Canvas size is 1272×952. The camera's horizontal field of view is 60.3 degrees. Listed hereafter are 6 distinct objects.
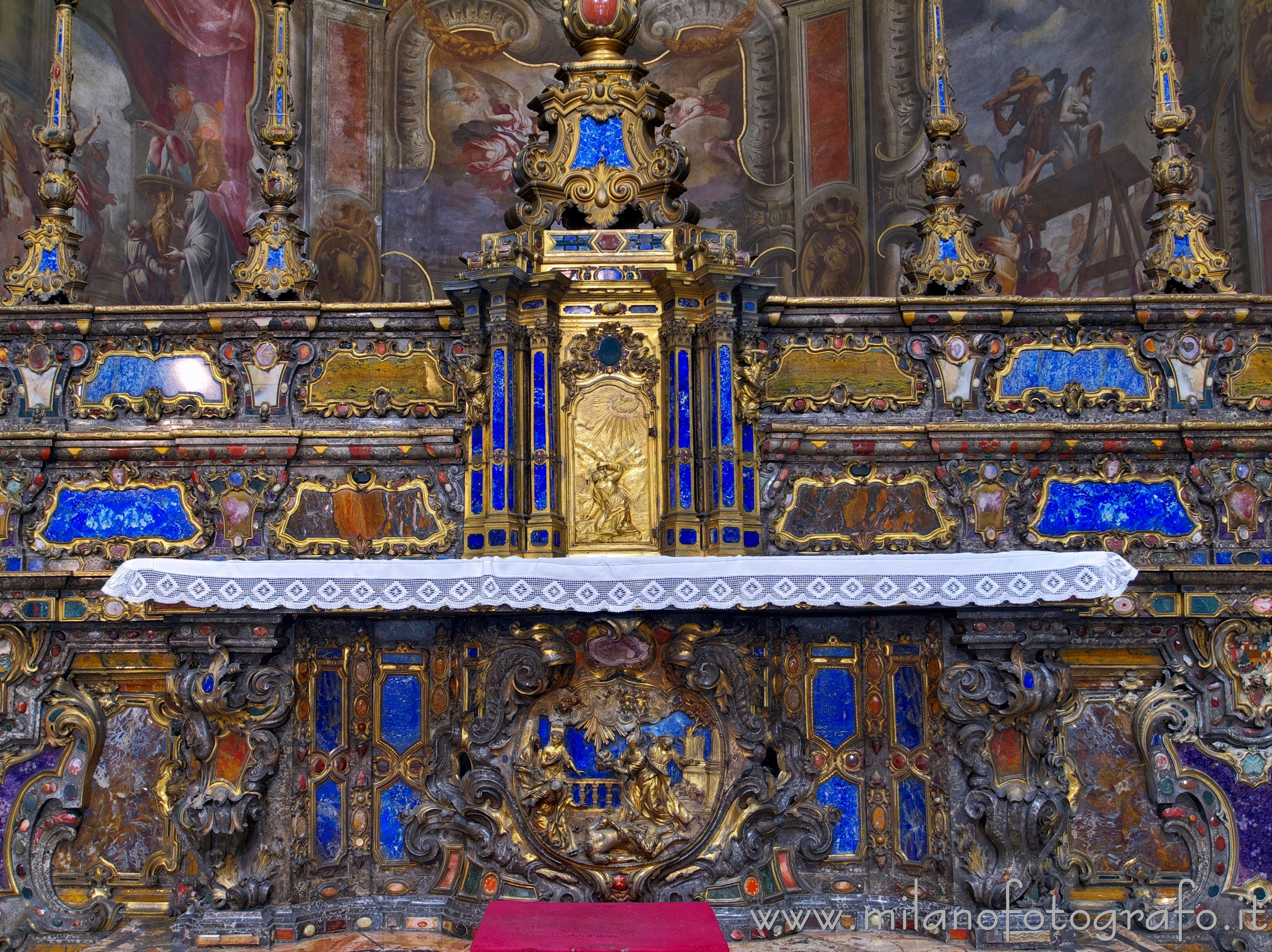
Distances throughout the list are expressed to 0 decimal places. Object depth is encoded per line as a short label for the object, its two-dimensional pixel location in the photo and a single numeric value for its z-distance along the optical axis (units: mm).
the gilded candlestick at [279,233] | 6770
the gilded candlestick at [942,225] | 6762
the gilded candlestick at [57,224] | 6754
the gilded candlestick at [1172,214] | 6684
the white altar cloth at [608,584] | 5449
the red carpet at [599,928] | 5117
